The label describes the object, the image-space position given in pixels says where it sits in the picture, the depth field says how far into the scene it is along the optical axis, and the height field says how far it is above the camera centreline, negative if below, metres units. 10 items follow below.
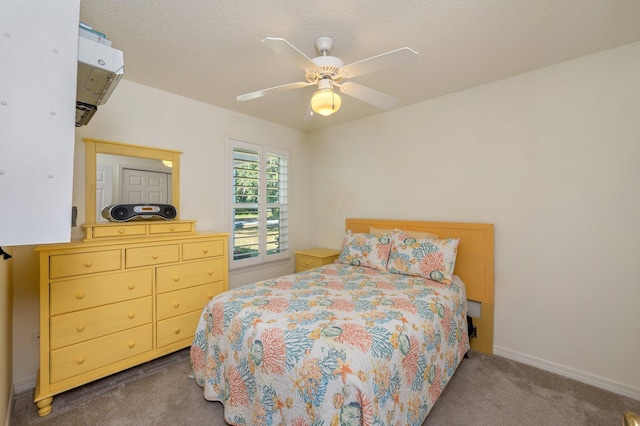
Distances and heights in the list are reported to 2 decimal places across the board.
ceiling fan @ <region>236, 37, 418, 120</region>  1.48 +0.85
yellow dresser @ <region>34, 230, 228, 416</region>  1.84 -0.69
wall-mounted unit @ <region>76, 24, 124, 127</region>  0.90 +0.49
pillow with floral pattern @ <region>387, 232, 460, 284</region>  2.39 -0.40
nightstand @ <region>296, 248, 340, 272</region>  3.46 -0.58
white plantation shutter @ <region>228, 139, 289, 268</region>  3.32 +0.10
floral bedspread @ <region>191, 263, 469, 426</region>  1.21 -0.71
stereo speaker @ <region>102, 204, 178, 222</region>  2.29 -0.01
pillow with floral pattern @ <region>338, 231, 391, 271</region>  2.75 -0.39
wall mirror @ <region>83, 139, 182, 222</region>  2.35 +0.33
